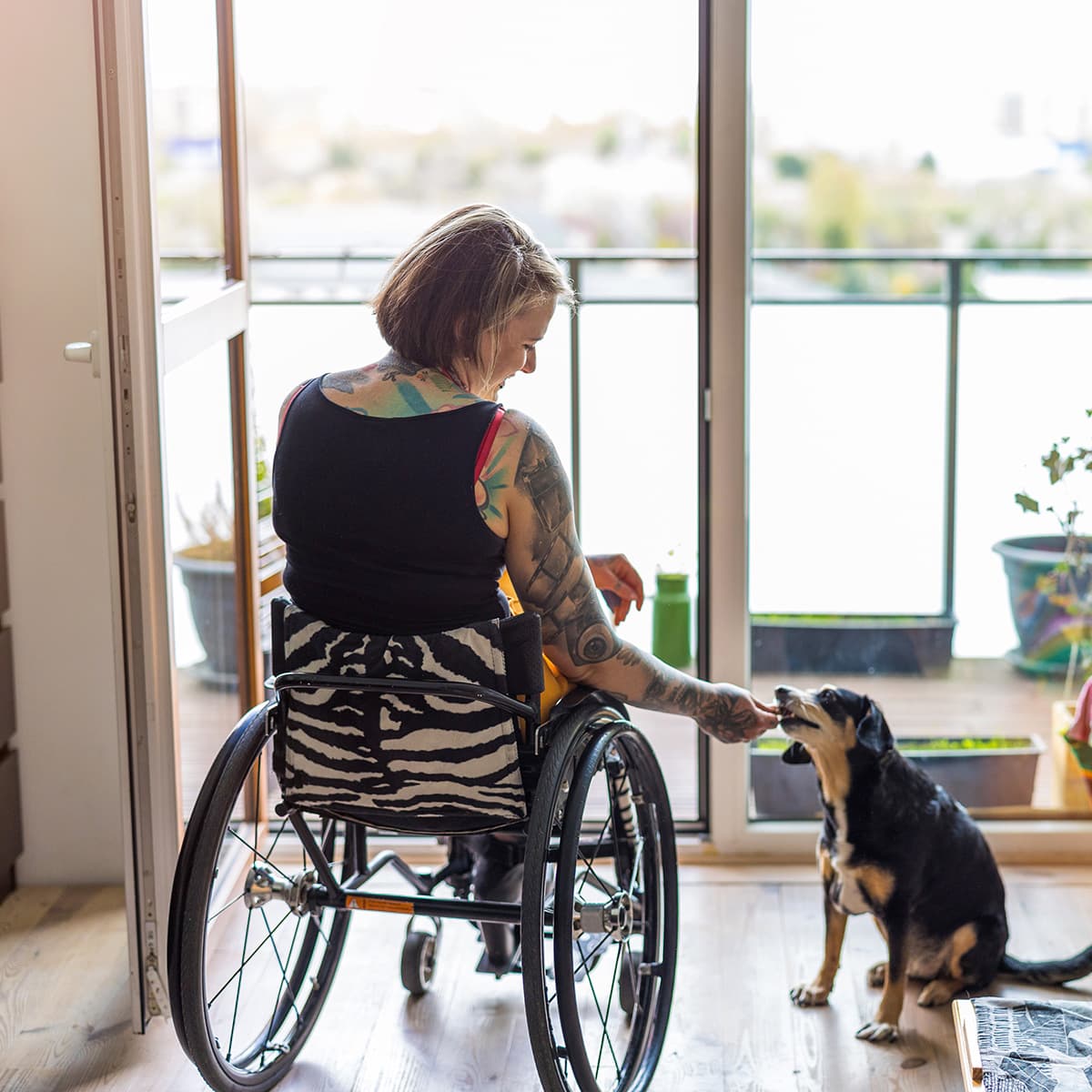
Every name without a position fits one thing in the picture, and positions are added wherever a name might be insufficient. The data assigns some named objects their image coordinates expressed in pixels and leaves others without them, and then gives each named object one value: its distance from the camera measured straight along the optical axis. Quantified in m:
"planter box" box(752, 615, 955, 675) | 2.94
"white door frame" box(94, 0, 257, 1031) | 1.98
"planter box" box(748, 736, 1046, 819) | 2.92
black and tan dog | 2.13
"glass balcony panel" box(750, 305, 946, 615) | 2.85
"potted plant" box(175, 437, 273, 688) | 2.40
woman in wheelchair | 1.71
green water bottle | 2.93
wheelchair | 1.72
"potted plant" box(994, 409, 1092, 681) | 2.83
